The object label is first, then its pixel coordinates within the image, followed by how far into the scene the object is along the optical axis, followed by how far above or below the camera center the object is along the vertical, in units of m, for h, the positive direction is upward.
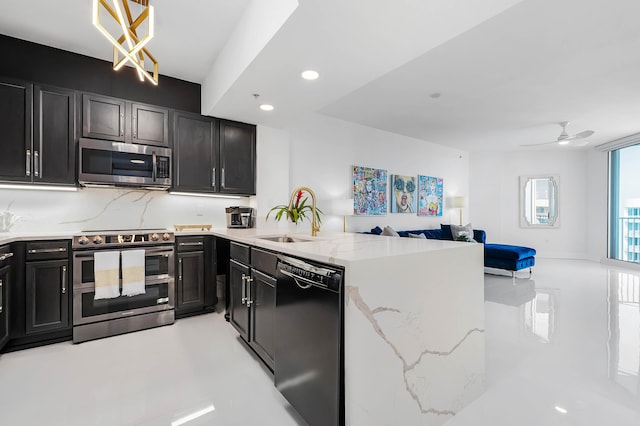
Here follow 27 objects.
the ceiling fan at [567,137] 4.67 +1.26
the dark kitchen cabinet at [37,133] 2.69 +0.73
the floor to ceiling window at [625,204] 6.46 +0.22
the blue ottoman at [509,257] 5.09 -0.77
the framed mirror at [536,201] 7.83 +0.33
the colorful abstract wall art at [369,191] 5.39 +0.41
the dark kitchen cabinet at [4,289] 2.32 -0.62
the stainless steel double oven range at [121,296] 2.70 -0.77
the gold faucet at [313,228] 2.64 -0.14
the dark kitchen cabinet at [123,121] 3.05 +0.98
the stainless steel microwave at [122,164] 2.97 +0.50
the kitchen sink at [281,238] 2.73 -0.24
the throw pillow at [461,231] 6.05 -0.38
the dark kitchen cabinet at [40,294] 2.51 -0.72
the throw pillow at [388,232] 4.60 -0.30
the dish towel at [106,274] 2.74 -0.58
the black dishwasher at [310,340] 1.36 -0.66
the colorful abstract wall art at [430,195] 6.59 +0.40
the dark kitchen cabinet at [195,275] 3.22 -0.70
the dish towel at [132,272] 2.85 -0.59
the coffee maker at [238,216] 3.84 -0.05
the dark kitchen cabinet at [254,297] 2.08 -0.66
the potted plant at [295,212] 2.70 +0.00
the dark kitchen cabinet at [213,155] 3.53 +0.71
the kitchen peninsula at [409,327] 1.33 -0.59
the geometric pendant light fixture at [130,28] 1.69 +1.22
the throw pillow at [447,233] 6.44 -0.43
